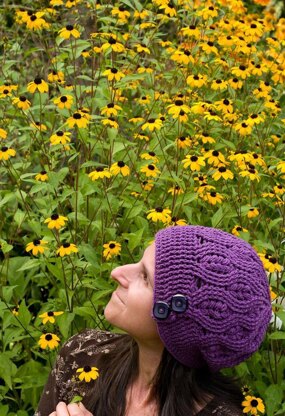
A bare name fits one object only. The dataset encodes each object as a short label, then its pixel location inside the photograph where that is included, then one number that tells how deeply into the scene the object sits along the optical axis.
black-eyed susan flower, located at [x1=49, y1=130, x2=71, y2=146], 2.39
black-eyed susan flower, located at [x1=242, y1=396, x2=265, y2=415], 1.91
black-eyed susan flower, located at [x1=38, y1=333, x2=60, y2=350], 2.14
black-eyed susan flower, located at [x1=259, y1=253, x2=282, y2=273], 2.21
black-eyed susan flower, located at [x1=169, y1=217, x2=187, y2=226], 2.37
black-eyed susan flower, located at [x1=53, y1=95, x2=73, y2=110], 2.52
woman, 1.55
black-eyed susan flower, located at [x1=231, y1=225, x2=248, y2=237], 2.39
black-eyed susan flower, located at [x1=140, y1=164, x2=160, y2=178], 2.51
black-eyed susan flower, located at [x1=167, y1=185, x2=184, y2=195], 2.55
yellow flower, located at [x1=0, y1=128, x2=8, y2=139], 2.51
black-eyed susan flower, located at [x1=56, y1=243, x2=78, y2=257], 2.17
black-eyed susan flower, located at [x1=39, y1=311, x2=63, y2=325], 2.16
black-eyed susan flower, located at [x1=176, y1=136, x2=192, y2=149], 2.62
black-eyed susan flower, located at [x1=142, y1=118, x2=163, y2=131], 2.54
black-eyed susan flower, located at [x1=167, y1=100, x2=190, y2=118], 2.57
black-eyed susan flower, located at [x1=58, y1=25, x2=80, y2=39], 2.70
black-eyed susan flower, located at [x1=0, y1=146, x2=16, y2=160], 2.42
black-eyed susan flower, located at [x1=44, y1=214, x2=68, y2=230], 2.21
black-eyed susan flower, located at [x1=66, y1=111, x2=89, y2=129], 2.41
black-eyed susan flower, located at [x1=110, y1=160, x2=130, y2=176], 2.39
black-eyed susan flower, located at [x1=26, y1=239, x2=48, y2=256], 2.22
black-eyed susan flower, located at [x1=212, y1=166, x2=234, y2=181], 2.53
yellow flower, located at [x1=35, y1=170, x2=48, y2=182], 2.49
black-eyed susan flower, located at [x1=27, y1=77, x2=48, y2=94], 2.60
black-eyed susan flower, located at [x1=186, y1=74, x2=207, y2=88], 2.86
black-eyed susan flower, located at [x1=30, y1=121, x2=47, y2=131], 2.65
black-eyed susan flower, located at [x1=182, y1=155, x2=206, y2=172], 2.47
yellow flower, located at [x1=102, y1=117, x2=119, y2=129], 2.47
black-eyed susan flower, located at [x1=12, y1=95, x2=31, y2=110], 2.56
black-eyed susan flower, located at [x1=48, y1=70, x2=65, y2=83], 2.85
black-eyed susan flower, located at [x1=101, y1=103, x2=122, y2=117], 2.54
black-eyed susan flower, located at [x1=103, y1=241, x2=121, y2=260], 2.27
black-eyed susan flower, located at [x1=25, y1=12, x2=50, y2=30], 2.82
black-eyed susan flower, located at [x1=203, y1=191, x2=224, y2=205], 2.52
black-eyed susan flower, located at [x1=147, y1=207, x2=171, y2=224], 2.31
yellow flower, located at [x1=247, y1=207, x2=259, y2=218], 2.47
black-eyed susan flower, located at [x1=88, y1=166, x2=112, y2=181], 2.35
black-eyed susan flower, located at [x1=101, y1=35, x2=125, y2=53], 2.69
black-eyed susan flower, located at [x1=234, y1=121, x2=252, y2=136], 2.73
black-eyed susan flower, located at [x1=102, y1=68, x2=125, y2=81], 2.62
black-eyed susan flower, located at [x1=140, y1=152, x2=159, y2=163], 2.58
